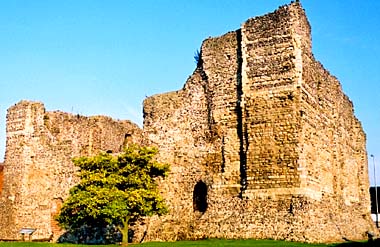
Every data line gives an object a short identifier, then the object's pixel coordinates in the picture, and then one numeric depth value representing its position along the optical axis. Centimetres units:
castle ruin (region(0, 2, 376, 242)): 2191
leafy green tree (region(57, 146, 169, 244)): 2136
